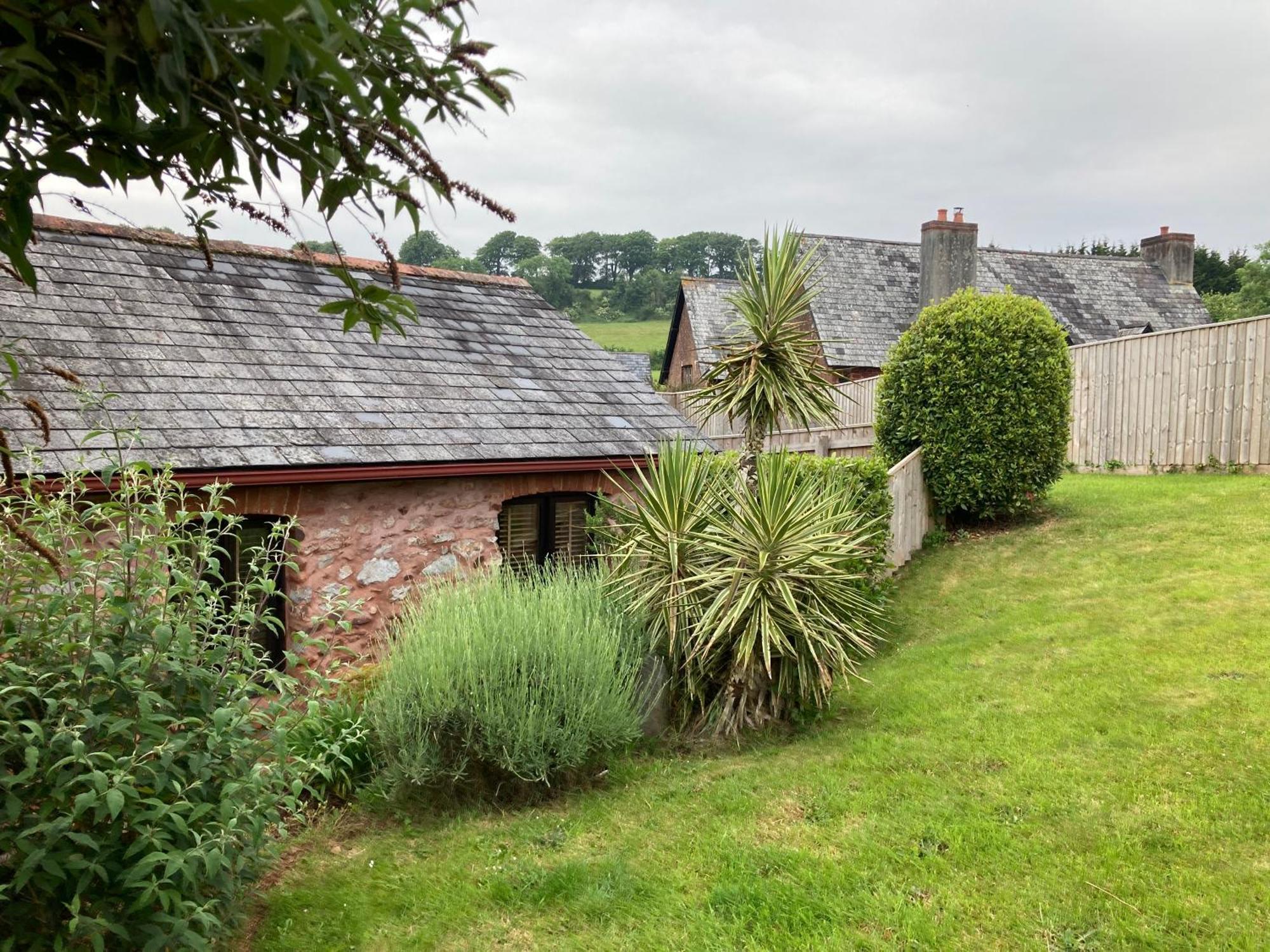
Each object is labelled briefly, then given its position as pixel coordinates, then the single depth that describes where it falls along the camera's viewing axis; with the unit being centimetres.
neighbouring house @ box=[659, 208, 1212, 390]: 2595
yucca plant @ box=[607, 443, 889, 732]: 650
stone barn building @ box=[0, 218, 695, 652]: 727
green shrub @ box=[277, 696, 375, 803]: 590
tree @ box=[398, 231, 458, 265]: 4566
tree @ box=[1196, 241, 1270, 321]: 3812
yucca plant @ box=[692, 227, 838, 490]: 703
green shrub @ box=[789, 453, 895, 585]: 932
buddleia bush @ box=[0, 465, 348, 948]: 341
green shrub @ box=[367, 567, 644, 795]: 583
